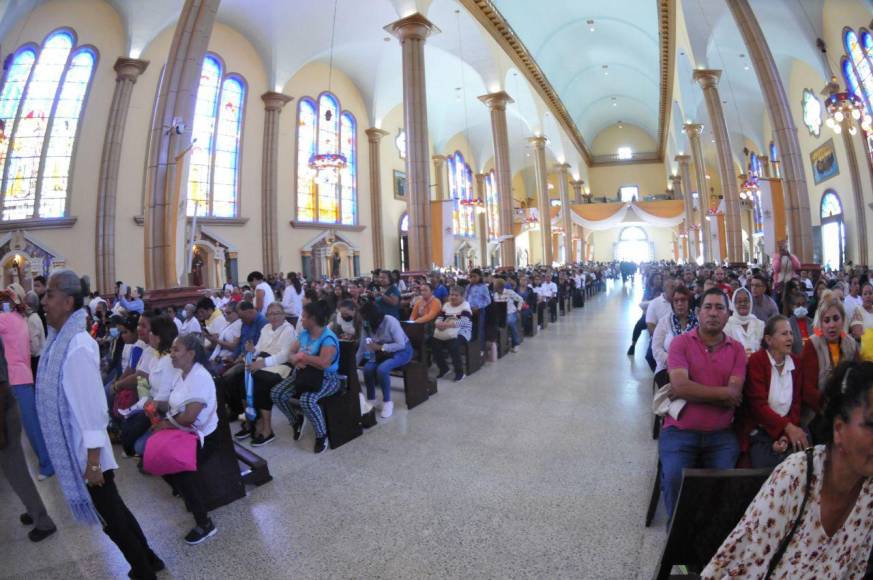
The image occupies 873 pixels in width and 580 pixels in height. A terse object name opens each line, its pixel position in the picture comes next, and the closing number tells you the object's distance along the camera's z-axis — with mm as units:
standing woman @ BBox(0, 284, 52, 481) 3305
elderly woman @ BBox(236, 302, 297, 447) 4109
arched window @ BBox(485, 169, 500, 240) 34875
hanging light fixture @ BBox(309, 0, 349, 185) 14445
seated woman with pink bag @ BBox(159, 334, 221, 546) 2637
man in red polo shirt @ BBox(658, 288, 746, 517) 2275
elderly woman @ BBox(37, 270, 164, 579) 1971
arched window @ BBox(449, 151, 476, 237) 30225
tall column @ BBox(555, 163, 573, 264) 26484
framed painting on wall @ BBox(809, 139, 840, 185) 16719
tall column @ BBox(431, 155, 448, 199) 28031
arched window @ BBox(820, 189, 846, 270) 16697
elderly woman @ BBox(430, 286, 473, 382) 6059
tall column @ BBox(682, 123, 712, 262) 19875
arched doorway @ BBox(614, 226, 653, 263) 46031
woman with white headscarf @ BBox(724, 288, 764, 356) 3389
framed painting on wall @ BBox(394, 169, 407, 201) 24922
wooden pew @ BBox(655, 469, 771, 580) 1535
